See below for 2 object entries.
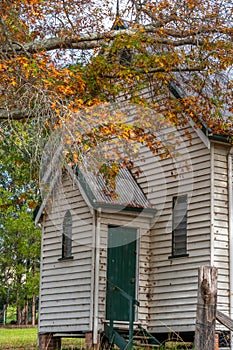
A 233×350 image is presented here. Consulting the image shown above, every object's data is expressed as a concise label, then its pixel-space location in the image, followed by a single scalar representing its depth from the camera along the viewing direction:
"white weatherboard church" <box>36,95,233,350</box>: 27.97
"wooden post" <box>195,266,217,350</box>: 13.71
